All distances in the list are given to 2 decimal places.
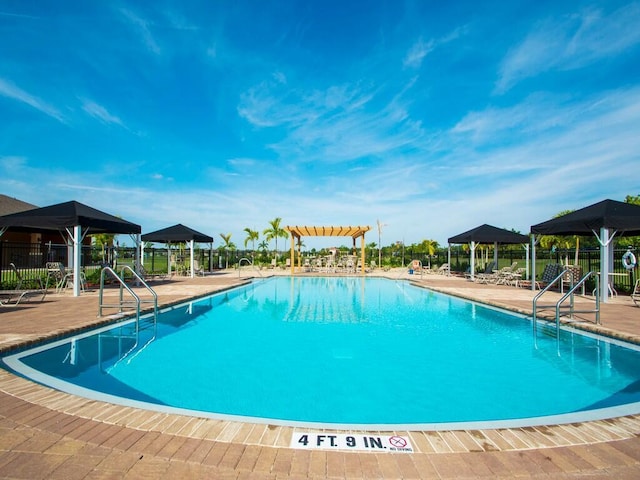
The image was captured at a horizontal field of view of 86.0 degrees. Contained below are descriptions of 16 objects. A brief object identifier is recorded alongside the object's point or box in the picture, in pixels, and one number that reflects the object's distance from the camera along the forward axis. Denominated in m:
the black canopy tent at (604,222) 8.57
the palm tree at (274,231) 33.31
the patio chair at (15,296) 7.15
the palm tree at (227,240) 31.55
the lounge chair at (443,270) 20.46
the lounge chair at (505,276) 13.88
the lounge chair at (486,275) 14.78
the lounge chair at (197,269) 17.91
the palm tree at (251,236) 34.09
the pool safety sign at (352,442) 2.01
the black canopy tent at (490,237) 15.34
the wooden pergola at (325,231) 18.47
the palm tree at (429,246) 33.08
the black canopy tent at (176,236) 15.89
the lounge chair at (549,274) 11.21
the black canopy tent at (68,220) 9.00
